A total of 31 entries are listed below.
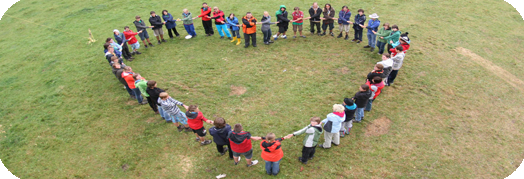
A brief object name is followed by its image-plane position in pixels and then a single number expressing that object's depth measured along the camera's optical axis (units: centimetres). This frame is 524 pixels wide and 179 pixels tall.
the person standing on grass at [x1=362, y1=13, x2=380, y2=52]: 1068
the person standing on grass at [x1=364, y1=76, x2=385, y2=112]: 735
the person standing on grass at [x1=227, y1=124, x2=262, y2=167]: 589
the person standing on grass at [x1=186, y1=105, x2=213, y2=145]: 656
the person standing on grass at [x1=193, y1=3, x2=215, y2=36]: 1279
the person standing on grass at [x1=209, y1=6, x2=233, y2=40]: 1258
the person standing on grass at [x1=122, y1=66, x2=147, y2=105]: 853
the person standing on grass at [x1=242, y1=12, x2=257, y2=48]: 1144
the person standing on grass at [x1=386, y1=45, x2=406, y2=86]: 870
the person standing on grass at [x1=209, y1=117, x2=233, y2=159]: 604
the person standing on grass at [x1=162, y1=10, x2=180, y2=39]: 1262
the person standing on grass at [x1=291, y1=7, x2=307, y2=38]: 1212
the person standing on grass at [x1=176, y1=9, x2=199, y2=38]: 1266
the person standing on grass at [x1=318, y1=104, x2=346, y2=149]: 632
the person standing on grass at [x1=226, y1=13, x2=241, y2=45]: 1193
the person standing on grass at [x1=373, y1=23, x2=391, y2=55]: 996
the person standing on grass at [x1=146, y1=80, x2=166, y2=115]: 741
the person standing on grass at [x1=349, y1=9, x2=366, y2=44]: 1113
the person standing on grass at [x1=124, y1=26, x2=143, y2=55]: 1141
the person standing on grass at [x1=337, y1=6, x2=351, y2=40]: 1156
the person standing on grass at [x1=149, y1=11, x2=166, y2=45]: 1220
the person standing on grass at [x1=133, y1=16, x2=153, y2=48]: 1196
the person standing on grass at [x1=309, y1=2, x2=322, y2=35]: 1207
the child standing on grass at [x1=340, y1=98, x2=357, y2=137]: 667
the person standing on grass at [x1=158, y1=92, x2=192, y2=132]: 713
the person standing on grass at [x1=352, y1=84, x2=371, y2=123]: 700
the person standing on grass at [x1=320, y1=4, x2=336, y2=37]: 1184
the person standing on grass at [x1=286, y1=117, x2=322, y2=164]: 599
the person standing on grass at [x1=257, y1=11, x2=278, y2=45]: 1160
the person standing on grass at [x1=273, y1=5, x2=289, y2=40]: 1199
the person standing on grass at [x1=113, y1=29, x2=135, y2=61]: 1085
